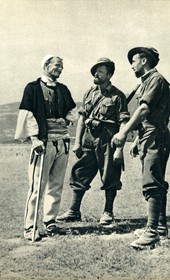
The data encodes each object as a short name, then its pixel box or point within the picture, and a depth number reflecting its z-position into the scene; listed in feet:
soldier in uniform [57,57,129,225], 14.21
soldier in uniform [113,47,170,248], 13.01
